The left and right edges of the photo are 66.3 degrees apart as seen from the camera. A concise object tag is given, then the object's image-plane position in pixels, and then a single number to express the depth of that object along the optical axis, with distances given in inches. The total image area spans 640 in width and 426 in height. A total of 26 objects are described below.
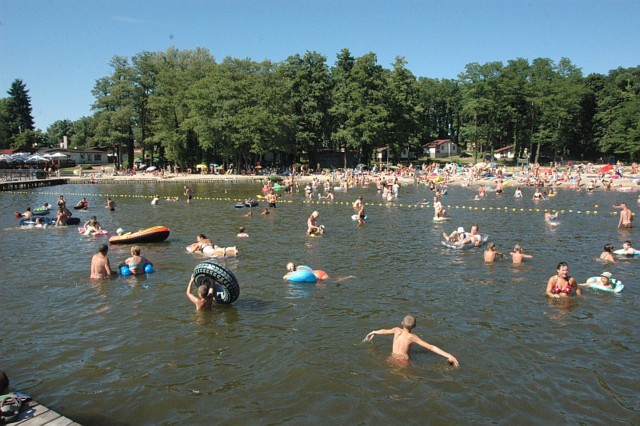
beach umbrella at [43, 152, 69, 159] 2819.4
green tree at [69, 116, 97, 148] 4463.6
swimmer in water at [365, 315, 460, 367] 381.4
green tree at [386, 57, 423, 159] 2942.9
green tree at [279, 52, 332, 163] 2950.3
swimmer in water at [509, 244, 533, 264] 708.7
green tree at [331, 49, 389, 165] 2785.4
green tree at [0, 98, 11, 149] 3582.7
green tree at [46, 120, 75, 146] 4869.6
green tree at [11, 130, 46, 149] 3688.5
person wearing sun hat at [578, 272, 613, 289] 570.6
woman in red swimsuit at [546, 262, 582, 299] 546.6
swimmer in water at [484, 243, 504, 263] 715.4
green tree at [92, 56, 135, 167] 2819.9
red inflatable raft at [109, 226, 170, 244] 868.0
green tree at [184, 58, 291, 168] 2539.4
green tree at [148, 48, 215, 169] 2778.1
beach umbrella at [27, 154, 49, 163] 2734.5
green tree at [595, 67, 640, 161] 2778.1
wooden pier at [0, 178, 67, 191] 2036.3
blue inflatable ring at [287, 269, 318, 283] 611.5
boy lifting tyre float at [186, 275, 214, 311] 491.7
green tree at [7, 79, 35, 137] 4092.0
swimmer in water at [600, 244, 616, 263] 713.6
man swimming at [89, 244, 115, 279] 624.7
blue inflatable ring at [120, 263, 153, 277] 639.8
